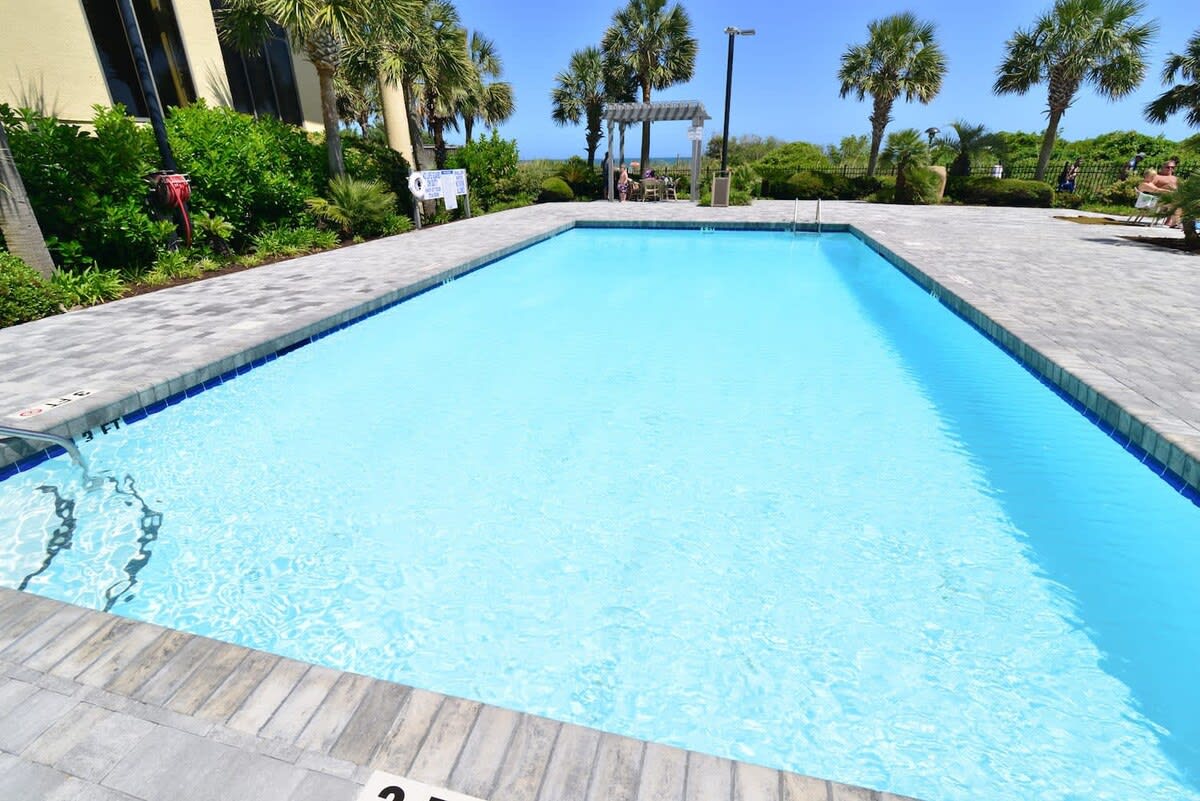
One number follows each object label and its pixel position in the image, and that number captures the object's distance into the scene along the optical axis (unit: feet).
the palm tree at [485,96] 72.02
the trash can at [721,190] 68.00
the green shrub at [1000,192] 67.82
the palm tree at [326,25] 37.22
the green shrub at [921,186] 70.08
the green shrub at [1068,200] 67.21
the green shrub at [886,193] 73.61
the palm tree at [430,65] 46.93
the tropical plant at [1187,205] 33.50
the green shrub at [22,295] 22.76
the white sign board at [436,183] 50.01
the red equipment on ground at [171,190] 29.58
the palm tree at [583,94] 91.81
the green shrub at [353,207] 43.57
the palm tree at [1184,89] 62.18
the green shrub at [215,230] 33.65
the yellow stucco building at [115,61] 30.91
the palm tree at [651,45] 84.33
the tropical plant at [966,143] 72.33
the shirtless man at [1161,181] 46.85
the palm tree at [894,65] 74.74
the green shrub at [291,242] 37.96
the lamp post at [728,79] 60.29
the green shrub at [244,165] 33.45
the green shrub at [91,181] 26.37
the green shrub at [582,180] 82.94
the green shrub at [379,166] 48.65
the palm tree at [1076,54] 65.31
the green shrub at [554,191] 79.82
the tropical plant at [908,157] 70.69
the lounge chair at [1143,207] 49.34
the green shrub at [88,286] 25.61
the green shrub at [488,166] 67.05
